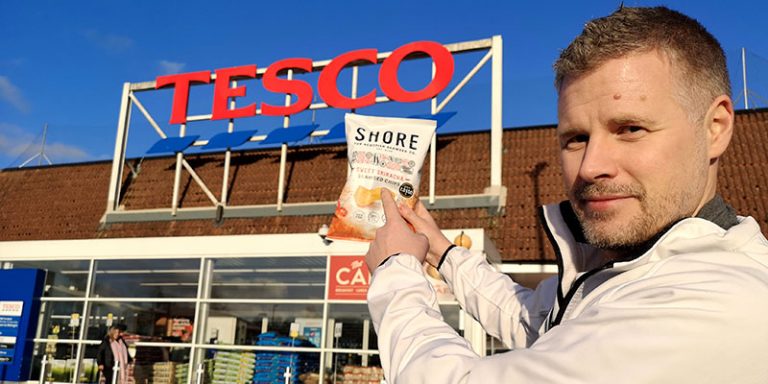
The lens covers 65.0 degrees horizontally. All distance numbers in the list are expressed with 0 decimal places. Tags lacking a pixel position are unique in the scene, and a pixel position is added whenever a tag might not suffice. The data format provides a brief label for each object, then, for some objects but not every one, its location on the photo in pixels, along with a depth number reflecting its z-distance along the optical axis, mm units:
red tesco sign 13859
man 1041
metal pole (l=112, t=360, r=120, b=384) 11750
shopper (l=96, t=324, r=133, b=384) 11766
